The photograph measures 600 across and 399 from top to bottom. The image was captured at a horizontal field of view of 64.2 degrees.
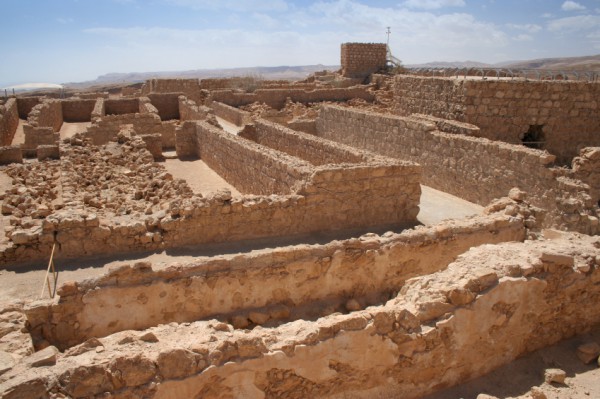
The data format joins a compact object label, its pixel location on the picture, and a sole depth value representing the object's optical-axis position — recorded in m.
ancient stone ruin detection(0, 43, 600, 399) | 4.23
